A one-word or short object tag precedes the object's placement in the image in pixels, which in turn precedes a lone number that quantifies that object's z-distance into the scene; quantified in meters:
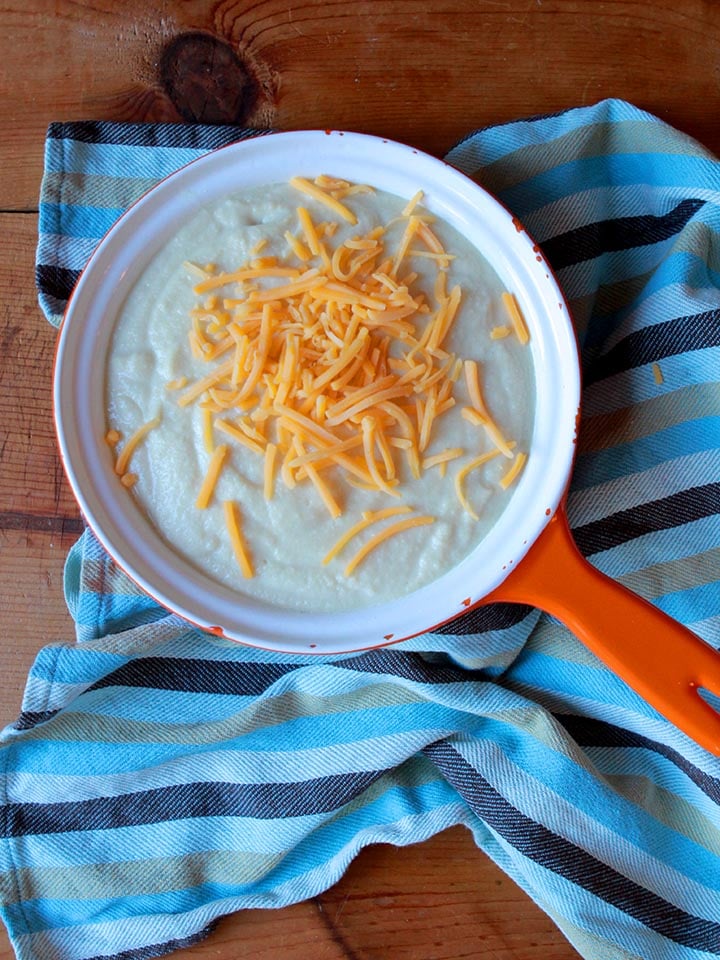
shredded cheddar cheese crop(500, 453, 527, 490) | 0.33
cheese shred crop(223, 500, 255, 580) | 0.32
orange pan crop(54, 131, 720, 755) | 0.31
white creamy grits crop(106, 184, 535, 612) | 0.32
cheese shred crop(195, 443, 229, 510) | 0.32
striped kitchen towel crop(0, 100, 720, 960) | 0.37
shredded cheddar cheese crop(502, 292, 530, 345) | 0.34
